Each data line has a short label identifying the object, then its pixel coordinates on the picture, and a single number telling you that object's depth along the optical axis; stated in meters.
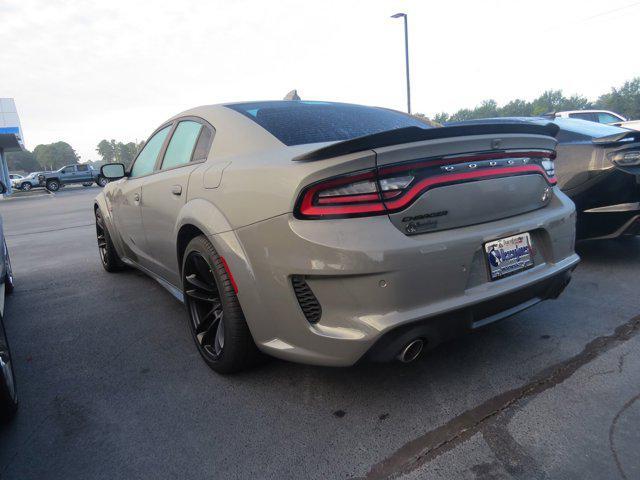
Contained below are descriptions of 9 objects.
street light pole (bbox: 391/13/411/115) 16.00
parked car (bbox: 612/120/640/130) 13.84
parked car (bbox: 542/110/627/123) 14.96
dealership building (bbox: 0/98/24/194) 33.38
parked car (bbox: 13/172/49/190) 38.28
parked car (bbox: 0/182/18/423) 2.01
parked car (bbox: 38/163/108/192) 34.28
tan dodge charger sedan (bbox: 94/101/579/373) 1.81
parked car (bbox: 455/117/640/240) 3.77
